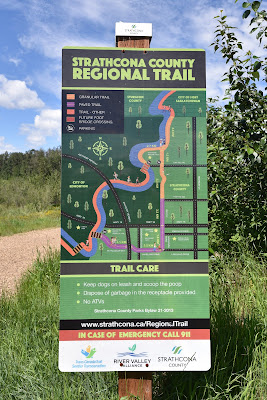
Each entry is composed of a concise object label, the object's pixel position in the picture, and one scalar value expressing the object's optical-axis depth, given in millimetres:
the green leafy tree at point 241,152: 3656
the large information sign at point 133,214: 2041
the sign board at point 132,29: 2207
